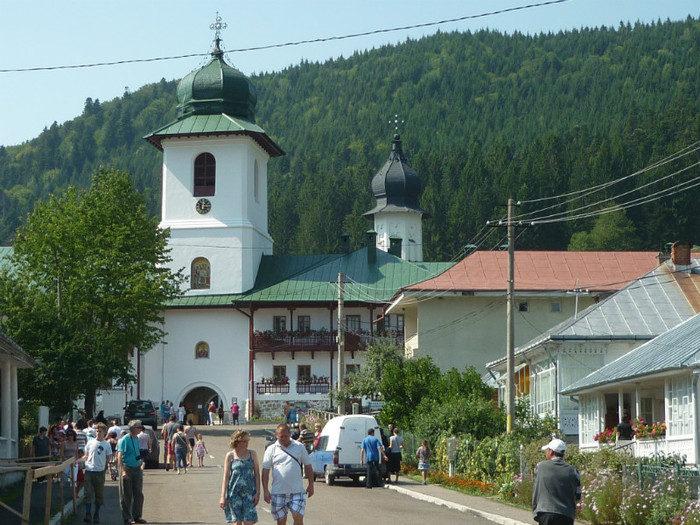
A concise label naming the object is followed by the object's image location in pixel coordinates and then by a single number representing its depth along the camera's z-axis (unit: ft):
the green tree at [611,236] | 345.51
